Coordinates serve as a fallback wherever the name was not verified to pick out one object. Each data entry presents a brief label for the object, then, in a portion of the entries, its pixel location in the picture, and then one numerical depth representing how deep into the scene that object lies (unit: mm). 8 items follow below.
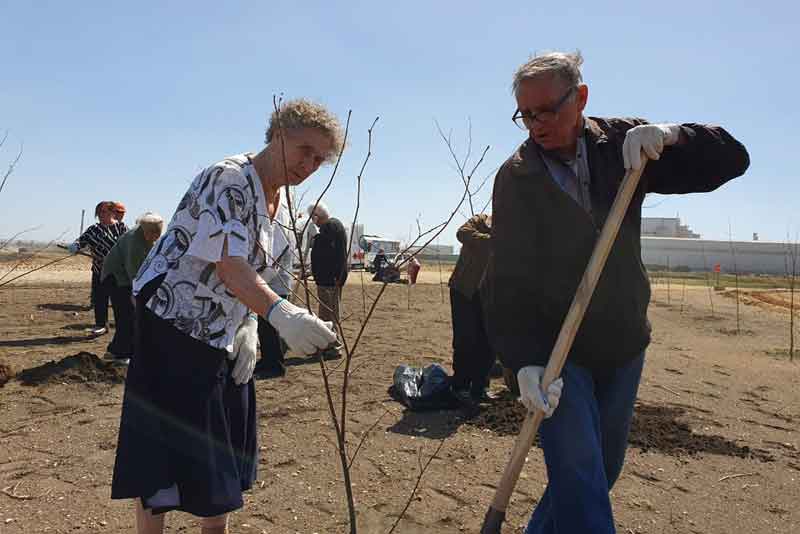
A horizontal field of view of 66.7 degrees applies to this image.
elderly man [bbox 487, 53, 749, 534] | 1733
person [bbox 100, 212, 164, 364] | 5457
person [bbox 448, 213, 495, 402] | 4570
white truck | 28983
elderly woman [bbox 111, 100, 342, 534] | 1679
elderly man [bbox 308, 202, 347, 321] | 6273
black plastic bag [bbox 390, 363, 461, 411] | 4496
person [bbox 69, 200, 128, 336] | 6863
